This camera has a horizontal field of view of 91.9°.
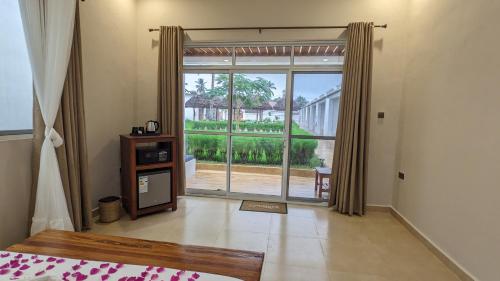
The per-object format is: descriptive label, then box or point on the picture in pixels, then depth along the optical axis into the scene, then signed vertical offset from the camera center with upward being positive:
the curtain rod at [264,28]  3.33 +1.39
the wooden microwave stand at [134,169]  2.87 -0.60
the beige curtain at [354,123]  3.17 +0.05
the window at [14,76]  2.00 +0.35
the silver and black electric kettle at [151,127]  3.24 -0.08
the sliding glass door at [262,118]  3.60 +0.09
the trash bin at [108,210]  2.87 -1.07
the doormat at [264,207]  3.39 -1.20
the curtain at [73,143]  2.19 -0.24
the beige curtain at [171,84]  3.51 +0.55
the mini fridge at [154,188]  2.95 -0.84
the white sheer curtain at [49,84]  2.11 +0.31
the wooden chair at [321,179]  3.62 -0.81
